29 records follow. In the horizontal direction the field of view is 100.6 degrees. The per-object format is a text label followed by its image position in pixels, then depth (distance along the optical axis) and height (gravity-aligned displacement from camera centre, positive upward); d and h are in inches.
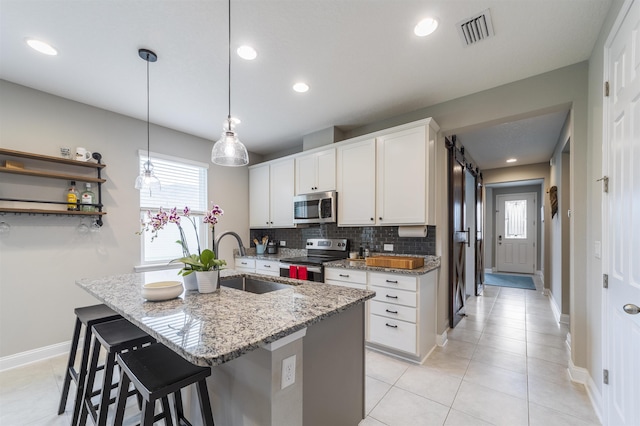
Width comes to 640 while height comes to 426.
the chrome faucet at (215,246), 68.4 -8.8
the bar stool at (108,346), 54.5 -29.0
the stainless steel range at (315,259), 125.4 -24.2
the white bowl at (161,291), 56.1 -16.8
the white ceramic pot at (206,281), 62.9 -16.1
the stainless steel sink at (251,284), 81.1 -22.7
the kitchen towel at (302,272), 126.9 -28.3
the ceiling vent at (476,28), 69.8 +51.3
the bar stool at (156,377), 40.9 -26.9
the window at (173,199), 136.8 +7.7
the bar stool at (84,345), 66.7 -35.1
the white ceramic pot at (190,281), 65.7 -16.9
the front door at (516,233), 285.4 -20.8
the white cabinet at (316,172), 140.3 +23.1
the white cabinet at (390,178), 110.3 +16.3
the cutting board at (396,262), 104.3 -20.0
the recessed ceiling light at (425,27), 71.0 +51.4
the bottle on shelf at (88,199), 113.1 +6.0
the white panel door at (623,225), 49.8 -2.2
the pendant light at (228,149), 69.3 +17.1
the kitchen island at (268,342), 37.9 -22.0
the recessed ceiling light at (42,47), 78.8 +50.9
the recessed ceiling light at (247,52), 81.7 +50.8
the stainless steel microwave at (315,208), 137.9 +3.2
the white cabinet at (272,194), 162.7 +12.3
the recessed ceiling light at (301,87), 103.5 +50.2
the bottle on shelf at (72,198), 108.9 +6.1
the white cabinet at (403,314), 99.5 -39.3
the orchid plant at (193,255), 61.3 -9.8
